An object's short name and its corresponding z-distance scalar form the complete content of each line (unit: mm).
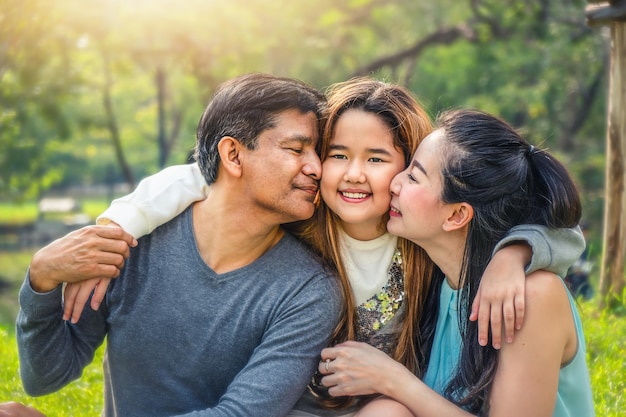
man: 2961
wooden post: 5141
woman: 2547
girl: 3008
